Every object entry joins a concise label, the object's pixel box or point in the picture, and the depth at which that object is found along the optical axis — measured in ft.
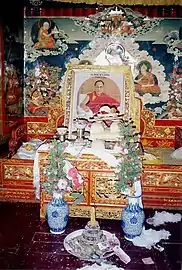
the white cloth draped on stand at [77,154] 12.44
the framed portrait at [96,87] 17.54
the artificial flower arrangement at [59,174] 11.48
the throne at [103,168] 12.74
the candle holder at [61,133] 12.77
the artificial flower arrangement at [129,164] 11.47
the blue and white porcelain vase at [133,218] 11.23
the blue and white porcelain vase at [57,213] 11.50
